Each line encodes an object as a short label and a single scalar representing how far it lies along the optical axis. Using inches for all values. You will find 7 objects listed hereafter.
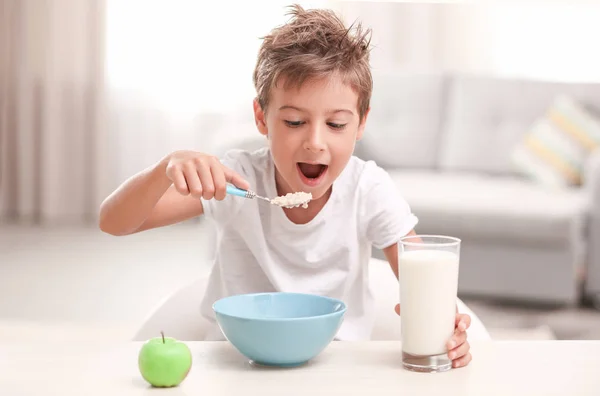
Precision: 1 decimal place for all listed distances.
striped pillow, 155.1
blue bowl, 43.2
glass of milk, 43.3
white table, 40.8
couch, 135.7
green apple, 40.4
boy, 55.9
